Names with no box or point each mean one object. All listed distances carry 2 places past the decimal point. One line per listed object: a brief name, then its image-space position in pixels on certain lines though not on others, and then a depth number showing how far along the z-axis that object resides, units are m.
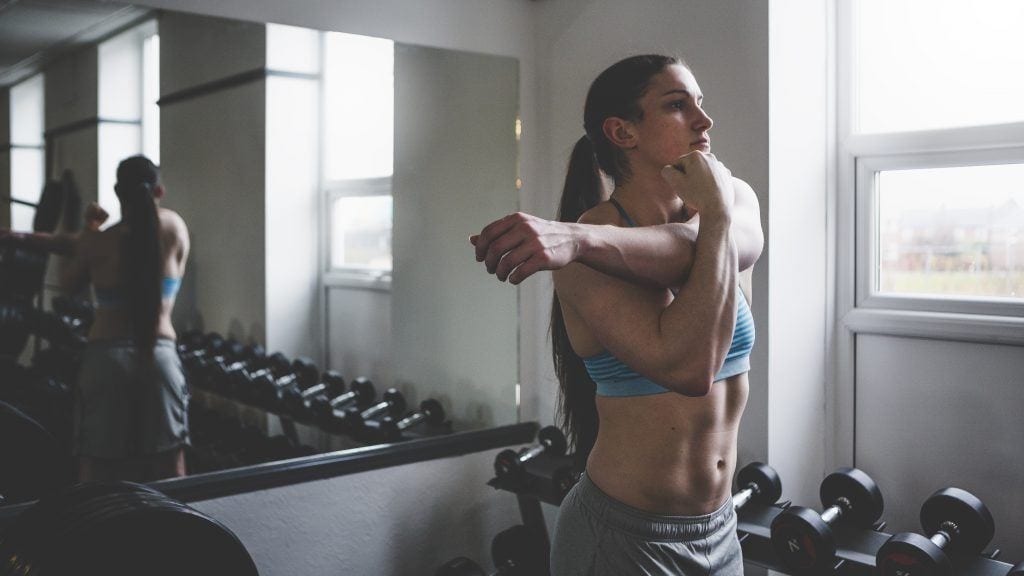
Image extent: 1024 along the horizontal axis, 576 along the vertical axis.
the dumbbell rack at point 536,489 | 2.33
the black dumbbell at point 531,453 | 2.39
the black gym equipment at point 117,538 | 1.40
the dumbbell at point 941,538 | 1.54
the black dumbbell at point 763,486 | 1.98
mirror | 2.08
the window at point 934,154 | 2.01
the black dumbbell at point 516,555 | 2.26
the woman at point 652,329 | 1.11
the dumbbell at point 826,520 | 1.68
